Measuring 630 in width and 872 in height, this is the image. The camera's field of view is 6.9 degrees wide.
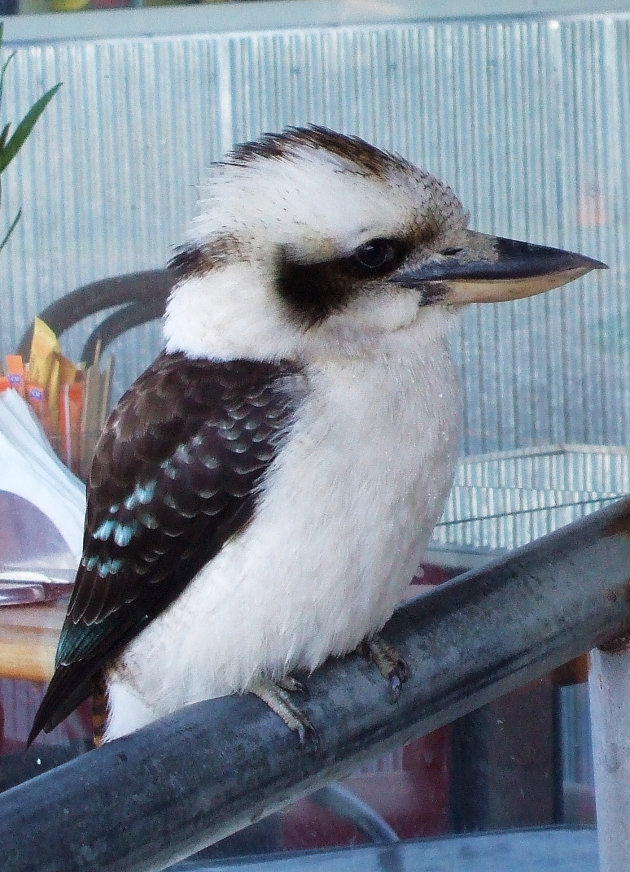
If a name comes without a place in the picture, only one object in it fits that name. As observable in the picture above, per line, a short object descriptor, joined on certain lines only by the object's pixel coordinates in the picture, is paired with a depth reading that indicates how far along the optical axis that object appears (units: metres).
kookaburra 1.84
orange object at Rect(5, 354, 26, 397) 2.27
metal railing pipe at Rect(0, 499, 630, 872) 1.65
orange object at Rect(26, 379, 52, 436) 2.25
